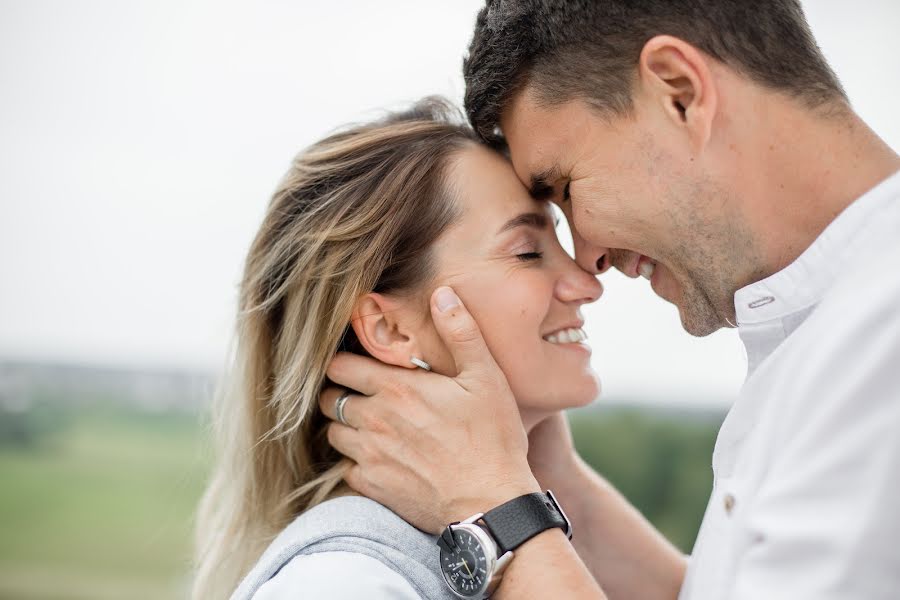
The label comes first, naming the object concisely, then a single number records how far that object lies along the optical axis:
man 0.89
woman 1.09
